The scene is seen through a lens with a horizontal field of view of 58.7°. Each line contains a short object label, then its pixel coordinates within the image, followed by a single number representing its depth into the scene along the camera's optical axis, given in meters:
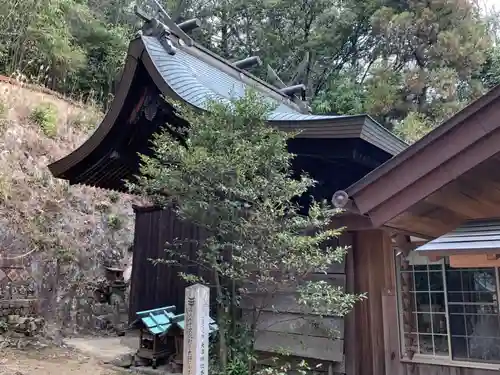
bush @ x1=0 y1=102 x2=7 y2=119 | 10.67
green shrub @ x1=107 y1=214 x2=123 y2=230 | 10.54
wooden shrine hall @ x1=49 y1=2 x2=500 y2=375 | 2.92
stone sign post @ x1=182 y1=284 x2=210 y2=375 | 3.02
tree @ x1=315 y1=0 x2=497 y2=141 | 13.34
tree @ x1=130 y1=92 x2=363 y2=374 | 3.57
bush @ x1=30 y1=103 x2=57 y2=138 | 11.59
